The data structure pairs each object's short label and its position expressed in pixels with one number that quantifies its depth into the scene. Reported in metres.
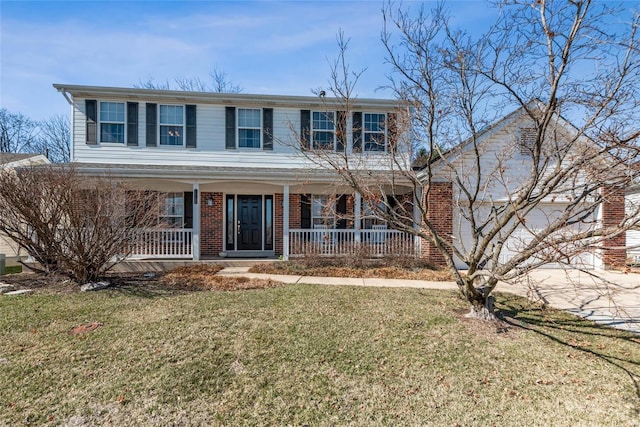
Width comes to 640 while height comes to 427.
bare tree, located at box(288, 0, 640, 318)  3.95
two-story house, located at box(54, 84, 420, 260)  10.20
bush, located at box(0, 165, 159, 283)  6.76
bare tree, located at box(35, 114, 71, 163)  31.06
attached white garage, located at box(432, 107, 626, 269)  9.68
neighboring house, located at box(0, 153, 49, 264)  13.10
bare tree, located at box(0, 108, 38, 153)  31.50
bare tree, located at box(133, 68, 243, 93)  25.00
